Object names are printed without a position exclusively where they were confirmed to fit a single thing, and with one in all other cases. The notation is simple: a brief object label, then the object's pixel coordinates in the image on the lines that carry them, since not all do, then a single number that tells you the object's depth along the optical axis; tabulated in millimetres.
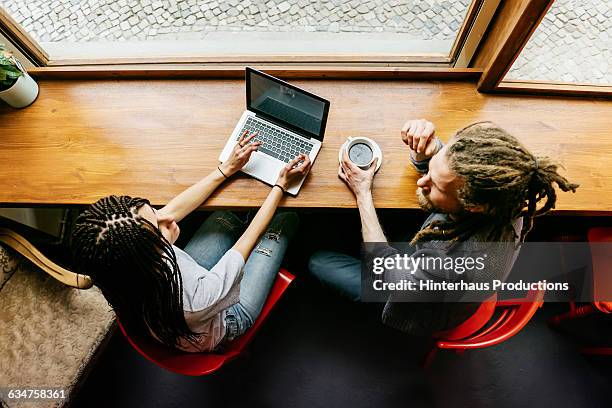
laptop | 1497
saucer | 1551
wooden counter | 1534
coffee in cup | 1536
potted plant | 1539
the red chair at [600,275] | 1669
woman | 1139
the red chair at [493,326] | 1374
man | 1157
